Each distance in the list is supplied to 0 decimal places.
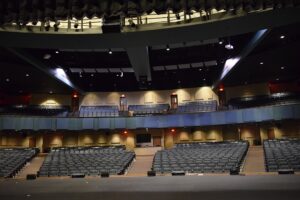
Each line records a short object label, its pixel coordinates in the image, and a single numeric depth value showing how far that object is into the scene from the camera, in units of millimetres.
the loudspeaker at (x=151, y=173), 12301
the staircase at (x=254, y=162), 12938
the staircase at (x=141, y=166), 14207
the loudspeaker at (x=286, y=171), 11035
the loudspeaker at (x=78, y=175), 12686
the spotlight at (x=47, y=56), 13655
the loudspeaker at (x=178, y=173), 12115
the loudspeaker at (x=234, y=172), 11799
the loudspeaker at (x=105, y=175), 12624
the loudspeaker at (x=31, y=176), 12355
